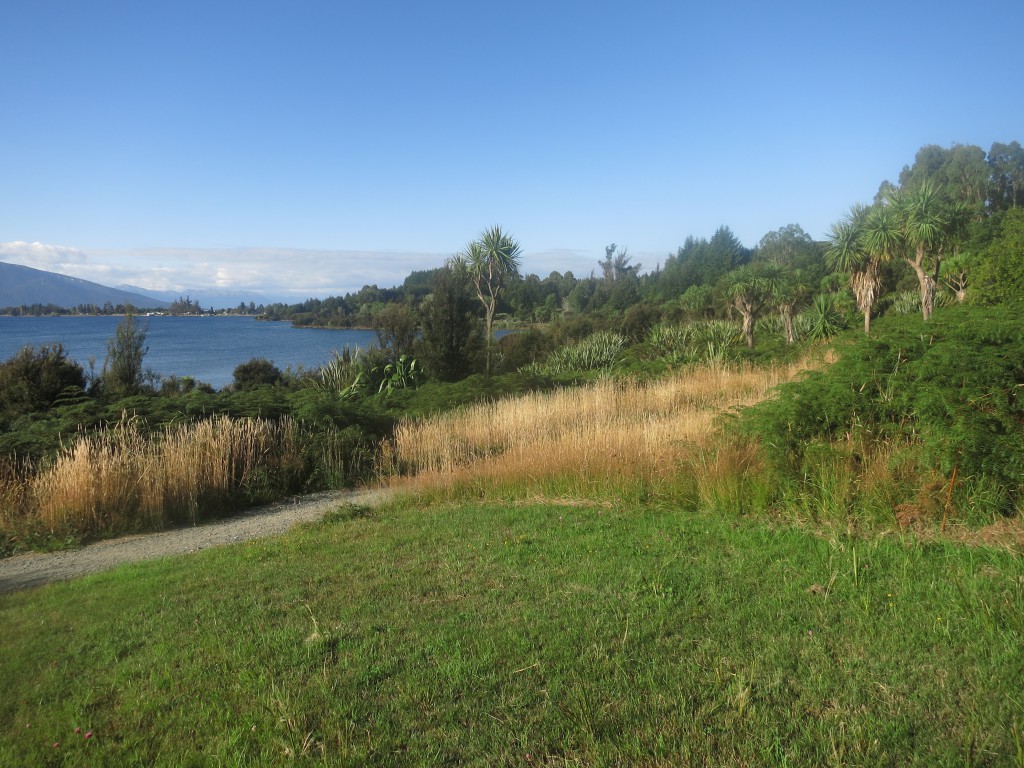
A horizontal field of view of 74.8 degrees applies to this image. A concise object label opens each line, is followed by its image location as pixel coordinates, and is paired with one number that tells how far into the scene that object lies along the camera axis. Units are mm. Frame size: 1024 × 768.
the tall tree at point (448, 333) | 26031
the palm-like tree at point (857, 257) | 20984
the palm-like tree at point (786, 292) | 25172
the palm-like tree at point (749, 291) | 24875
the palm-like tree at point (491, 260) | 29781
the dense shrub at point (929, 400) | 5789
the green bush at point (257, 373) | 25766
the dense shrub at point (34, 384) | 14570
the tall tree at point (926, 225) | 19312
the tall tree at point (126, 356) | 21734
